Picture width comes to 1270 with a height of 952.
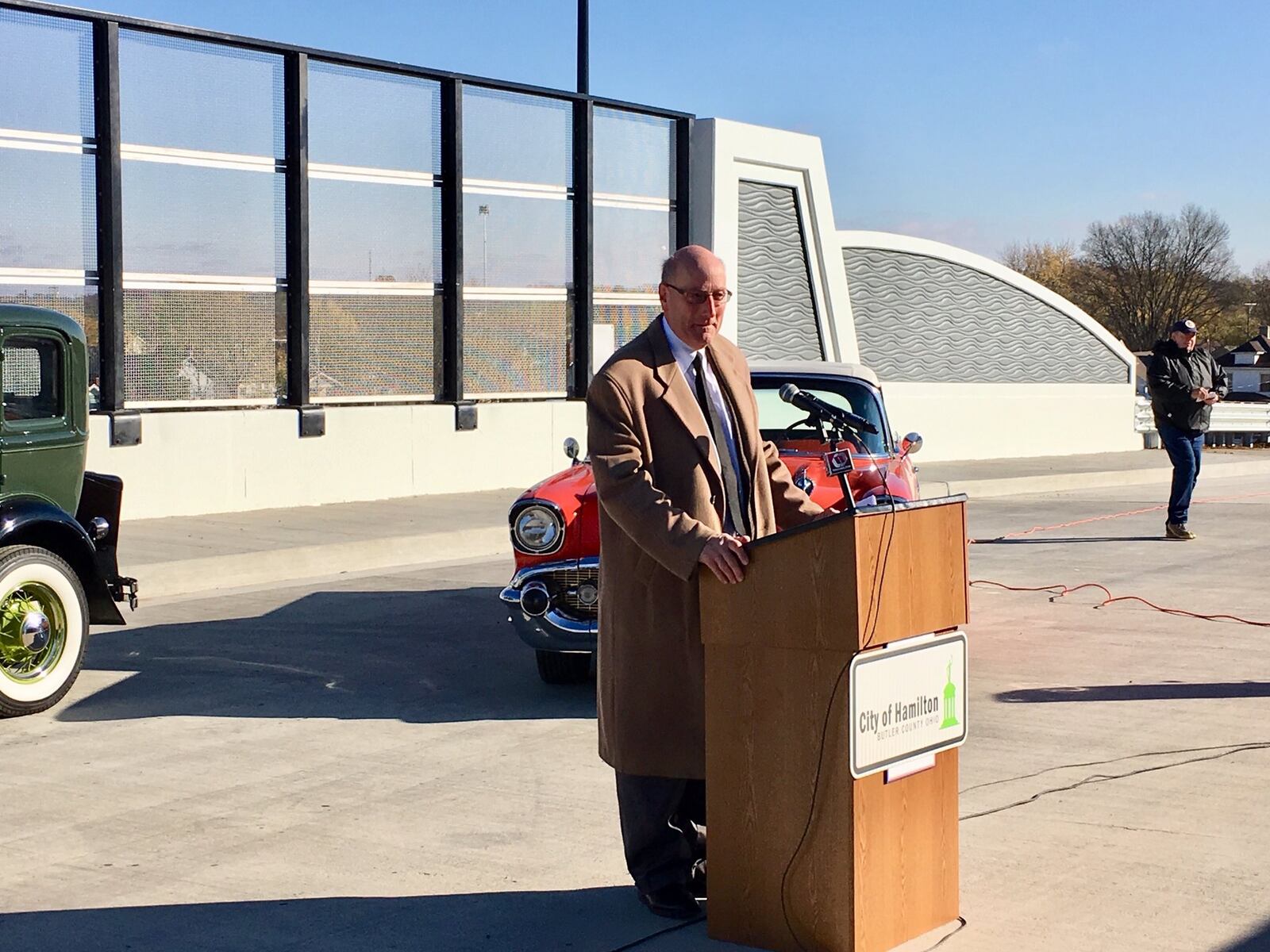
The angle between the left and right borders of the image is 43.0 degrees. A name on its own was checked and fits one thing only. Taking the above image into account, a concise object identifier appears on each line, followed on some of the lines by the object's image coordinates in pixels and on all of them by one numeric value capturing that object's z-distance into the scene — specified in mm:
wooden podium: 4020
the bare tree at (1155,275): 92250
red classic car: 7852
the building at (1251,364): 107312
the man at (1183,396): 14422
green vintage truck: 7703
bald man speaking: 4438
